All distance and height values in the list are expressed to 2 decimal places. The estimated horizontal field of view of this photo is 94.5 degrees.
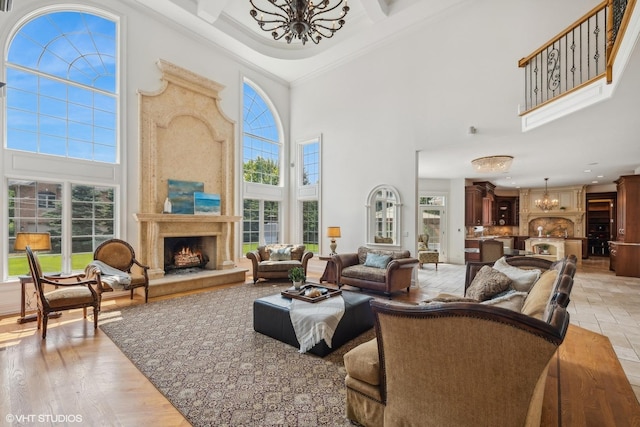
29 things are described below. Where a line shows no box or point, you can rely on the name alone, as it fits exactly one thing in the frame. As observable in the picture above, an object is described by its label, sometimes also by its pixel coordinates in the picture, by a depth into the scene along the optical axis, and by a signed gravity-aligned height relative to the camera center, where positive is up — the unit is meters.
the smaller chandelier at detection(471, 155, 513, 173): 6.27 +1.08
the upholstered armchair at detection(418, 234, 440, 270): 8.48 -1.17
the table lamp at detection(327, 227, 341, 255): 6.75 -0.46
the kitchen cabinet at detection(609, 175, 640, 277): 7.24 -0.49
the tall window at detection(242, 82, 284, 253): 7.79 +1.10
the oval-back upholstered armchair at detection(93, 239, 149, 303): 4.81 -0.77
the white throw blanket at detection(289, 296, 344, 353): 2.96 -1.12
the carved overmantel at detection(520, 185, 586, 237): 10.75 +0.25
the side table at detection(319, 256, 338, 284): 6.00 -1.26
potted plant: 3.99 -0.87
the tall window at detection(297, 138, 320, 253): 8.12 +0.60
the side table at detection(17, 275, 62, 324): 3.81 -1.27
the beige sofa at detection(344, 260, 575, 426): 1.29 -0.74
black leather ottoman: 3.17 -1.24
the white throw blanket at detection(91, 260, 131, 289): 4.30 -0.97
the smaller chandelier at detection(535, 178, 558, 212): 10.45 +0.38
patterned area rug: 2.14 -1.44
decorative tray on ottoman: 3.53 -1.02
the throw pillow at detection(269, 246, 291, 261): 6.57 -0.94
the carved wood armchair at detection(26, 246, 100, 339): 3.37 -1.01
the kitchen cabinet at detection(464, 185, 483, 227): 9.55 +0.27
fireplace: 6.27 -0.90
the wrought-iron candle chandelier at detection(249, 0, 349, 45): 3.61 +2.49
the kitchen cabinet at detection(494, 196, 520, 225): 11.91 +0.14
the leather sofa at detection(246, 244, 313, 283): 6.20 -1.03
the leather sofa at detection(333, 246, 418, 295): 5.14 -1.05
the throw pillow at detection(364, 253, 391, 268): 5.58 -0.91
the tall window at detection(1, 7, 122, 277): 4.53 +1.32
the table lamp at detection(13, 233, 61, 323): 3.60 -0.40
